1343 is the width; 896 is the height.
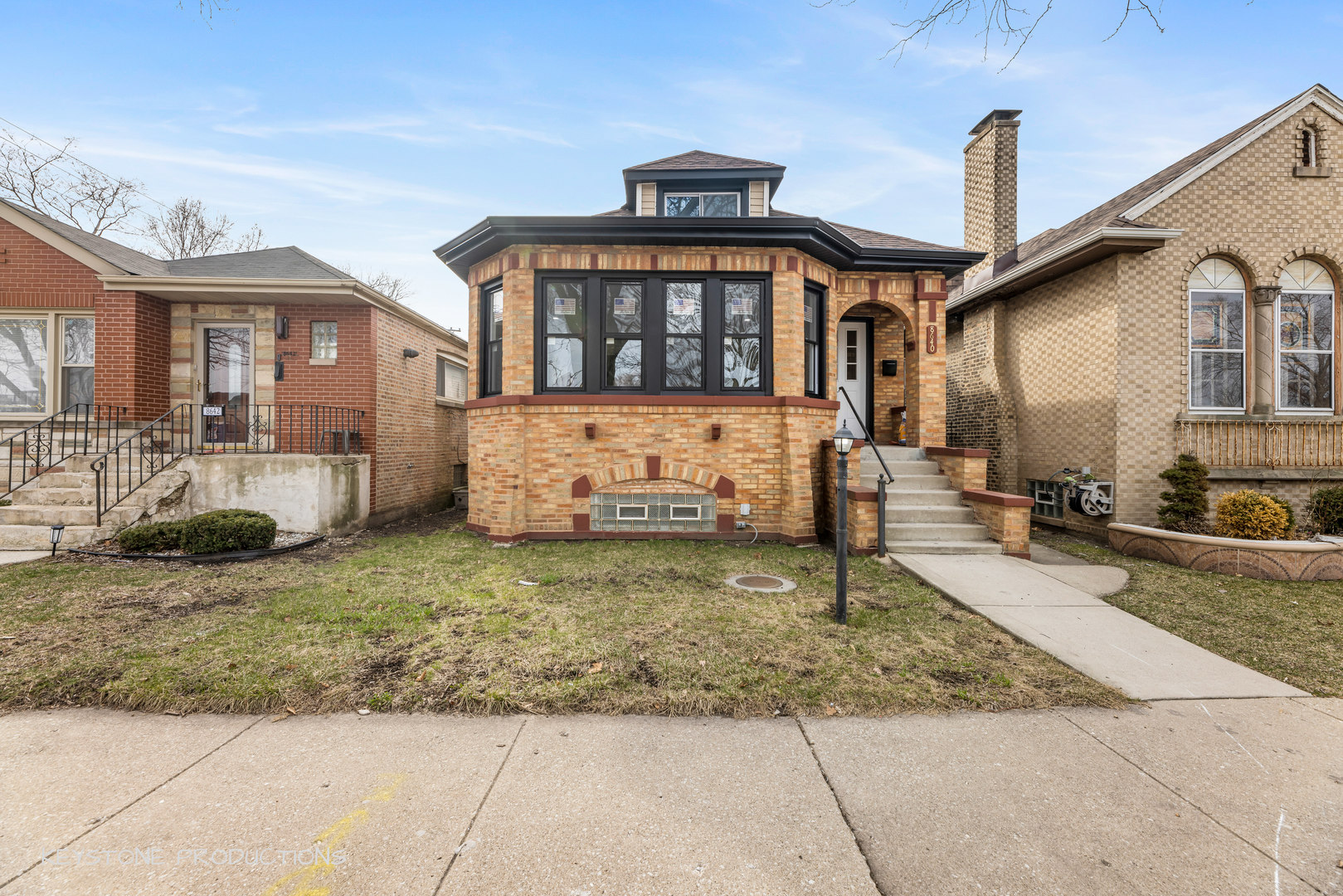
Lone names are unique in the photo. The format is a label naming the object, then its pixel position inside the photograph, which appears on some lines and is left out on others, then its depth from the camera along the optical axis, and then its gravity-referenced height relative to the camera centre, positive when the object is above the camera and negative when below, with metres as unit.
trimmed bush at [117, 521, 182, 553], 6.68 -1.13
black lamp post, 4.49 -0.88
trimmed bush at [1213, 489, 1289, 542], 6.75 -0.88
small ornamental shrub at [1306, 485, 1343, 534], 7.80 -0.93
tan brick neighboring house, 8.46 +2.15
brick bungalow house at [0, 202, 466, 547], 9.24 +1.59
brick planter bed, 6.36 -1.33
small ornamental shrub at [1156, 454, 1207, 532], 7.84 -0.75
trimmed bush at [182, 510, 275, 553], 6.76 -1.09
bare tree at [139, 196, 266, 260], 21.30 +8.76
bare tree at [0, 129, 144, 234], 16.88 +8.51
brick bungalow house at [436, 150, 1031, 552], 8.10 +1.00
